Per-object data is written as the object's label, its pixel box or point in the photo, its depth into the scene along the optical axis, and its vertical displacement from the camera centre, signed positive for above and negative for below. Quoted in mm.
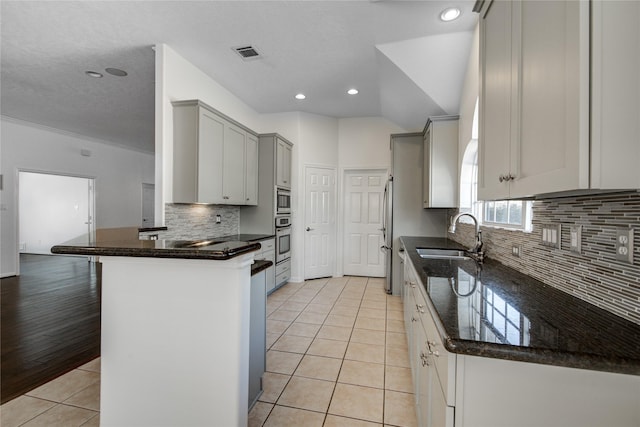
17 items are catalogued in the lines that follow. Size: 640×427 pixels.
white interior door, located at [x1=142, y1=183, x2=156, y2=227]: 7672 +130
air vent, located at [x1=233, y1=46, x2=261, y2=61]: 3035 +1684
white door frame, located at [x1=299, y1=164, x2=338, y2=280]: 5039 +95
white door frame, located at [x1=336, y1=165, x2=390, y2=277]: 5379 -106
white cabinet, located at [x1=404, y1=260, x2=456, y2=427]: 919 -644
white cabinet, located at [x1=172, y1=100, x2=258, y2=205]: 3090 +616
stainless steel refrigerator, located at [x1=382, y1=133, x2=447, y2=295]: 4160 +114
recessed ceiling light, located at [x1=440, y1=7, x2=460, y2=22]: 2351 +1636
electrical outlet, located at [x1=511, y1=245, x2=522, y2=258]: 1779 -229
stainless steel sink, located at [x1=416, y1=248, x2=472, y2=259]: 2719 -375
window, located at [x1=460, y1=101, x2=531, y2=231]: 1877 +60
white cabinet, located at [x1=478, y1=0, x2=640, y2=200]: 740 +335
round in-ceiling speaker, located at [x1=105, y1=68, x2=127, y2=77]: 3469 +1656
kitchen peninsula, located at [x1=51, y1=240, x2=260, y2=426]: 1337 -588
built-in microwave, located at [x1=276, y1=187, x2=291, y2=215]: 4516 +161
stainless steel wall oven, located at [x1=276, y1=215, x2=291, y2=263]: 4438 -427
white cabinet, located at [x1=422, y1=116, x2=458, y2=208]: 3316 +581
